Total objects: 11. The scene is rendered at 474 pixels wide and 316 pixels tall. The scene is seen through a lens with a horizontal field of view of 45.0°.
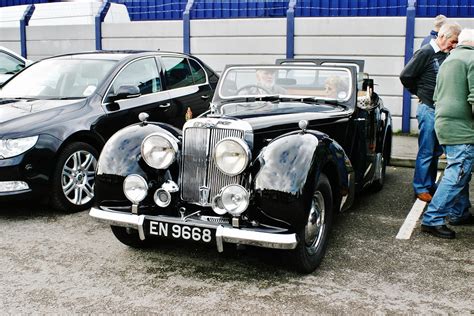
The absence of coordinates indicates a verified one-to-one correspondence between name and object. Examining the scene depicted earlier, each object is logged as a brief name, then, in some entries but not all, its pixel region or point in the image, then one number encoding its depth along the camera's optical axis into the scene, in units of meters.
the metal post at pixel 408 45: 9.69
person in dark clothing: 5.82
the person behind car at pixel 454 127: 4.79
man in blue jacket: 7.01
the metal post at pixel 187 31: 11.25
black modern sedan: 5.34
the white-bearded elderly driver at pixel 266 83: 5.52
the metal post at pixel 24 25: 13.38
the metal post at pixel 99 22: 12.18
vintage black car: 3.84
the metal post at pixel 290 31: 10.42
